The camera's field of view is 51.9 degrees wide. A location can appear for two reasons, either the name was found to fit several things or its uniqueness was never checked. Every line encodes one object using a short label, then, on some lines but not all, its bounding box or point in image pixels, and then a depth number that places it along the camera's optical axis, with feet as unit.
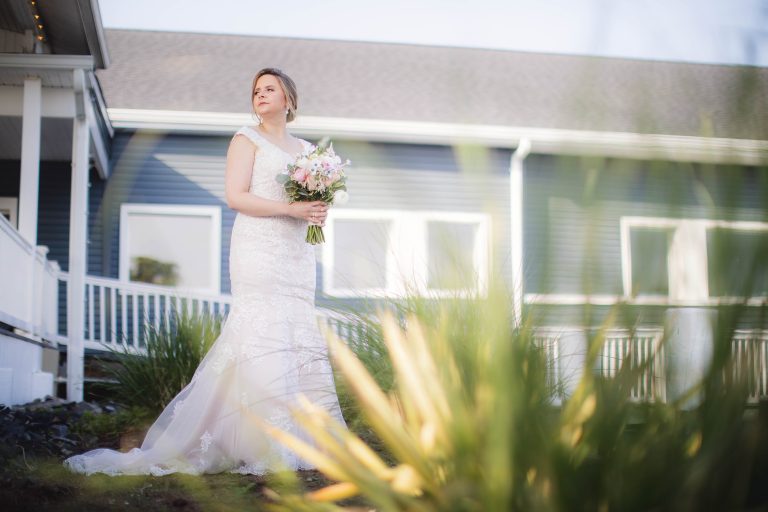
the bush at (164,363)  18.07
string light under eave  21.82
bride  12.14
